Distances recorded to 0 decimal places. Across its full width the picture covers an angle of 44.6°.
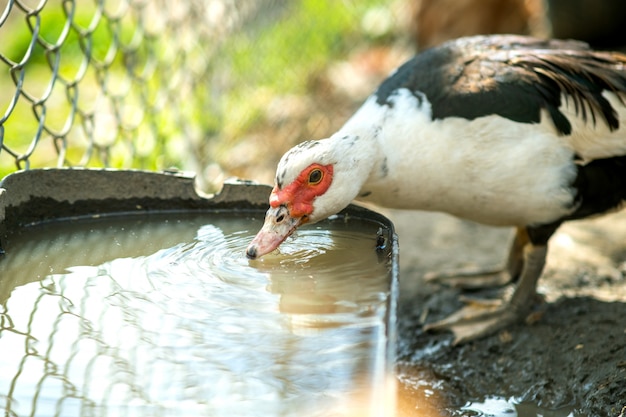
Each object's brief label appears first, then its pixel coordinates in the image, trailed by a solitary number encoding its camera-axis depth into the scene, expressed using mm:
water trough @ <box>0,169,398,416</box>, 1509
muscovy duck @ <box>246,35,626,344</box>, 2664
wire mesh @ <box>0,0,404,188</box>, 4125
